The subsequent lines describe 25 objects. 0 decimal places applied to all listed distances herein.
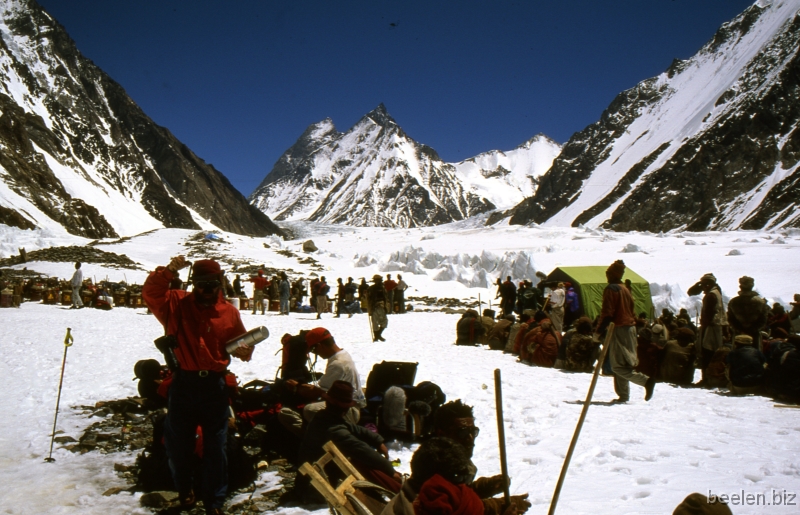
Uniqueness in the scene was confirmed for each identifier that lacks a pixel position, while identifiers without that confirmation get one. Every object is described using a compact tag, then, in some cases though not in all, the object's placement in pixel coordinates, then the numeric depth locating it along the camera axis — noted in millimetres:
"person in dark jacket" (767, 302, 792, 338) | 9570
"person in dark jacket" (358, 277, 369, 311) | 21719
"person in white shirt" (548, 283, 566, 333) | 12758
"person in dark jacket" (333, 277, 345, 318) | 20531
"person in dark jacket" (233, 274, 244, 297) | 22438
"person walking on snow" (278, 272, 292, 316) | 18953
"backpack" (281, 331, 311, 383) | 6348
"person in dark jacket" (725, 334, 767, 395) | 7320
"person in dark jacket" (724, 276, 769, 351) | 7988
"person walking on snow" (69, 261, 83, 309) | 17777
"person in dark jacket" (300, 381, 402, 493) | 3936
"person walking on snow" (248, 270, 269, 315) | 19141
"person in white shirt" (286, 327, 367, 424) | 4867
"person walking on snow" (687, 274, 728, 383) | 7879
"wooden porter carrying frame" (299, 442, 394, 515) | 2826
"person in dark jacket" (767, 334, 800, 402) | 6746
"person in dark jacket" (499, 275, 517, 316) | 18031
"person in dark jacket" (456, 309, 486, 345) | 13062
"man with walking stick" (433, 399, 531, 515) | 4164
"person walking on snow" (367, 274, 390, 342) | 12961
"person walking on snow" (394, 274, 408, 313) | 22281
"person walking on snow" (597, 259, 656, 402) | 7012
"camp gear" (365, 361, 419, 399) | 5980
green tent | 16453
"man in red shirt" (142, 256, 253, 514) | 3885
